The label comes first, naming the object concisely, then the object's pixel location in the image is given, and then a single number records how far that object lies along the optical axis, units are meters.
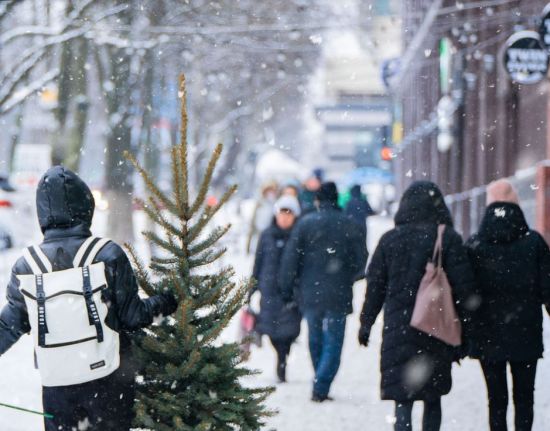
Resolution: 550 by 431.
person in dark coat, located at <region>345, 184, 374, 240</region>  29.30
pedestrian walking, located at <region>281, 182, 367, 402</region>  16.83
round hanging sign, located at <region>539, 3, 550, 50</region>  22.62
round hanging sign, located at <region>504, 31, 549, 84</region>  25.00
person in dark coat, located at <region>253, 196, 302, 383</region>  18.50
